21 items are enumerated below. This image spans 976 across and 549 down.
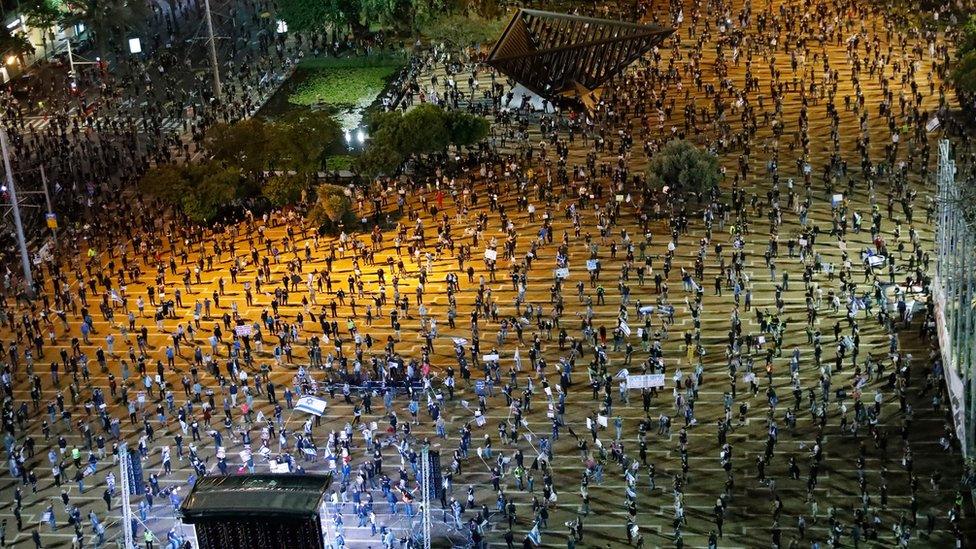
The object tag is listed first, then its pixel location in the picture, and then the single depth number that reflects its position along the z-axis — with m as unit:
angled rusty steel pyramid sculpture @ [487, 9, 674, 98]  111.69
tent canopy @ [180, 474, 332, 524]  60.50
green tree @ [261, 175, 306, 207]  100.38
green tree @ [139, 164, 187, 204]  99.44
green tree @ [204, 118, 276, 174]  102.38
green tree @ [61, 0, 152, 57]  123.50
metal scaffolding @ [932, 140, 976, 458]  69.06
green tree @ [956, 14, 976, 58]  109.94
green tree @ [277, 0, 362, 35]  125.75
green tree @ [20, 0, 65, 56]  124.12
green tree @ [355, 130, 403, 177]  102.88
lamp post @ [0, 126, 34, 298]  91.19
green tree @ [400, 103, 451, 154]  103.50
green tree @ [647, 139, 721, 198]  96.31
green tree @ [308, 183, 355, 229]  96.94
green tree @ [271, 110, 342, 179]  102.64
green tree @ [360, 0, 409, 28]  124.69
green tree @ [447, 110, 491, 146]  104.50
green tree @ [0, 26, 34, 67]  122.44
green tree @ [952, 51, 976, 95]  104.62
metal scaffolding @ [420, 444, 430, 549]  62.19
